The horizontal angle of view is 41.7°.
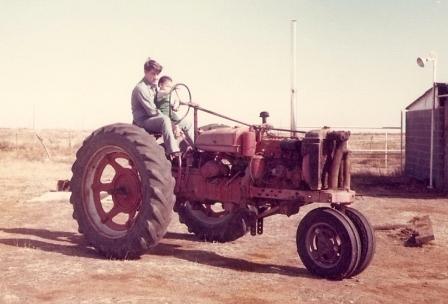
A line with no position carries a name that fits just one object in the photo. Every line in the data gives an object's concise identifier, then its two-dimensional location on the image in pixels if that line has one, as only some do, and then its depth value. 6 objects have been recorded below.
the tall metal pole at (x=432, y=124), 17.54
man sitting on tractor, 7.41
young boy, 7.99
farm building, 17.58
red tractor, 6.29
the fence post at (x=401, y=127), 20.60
